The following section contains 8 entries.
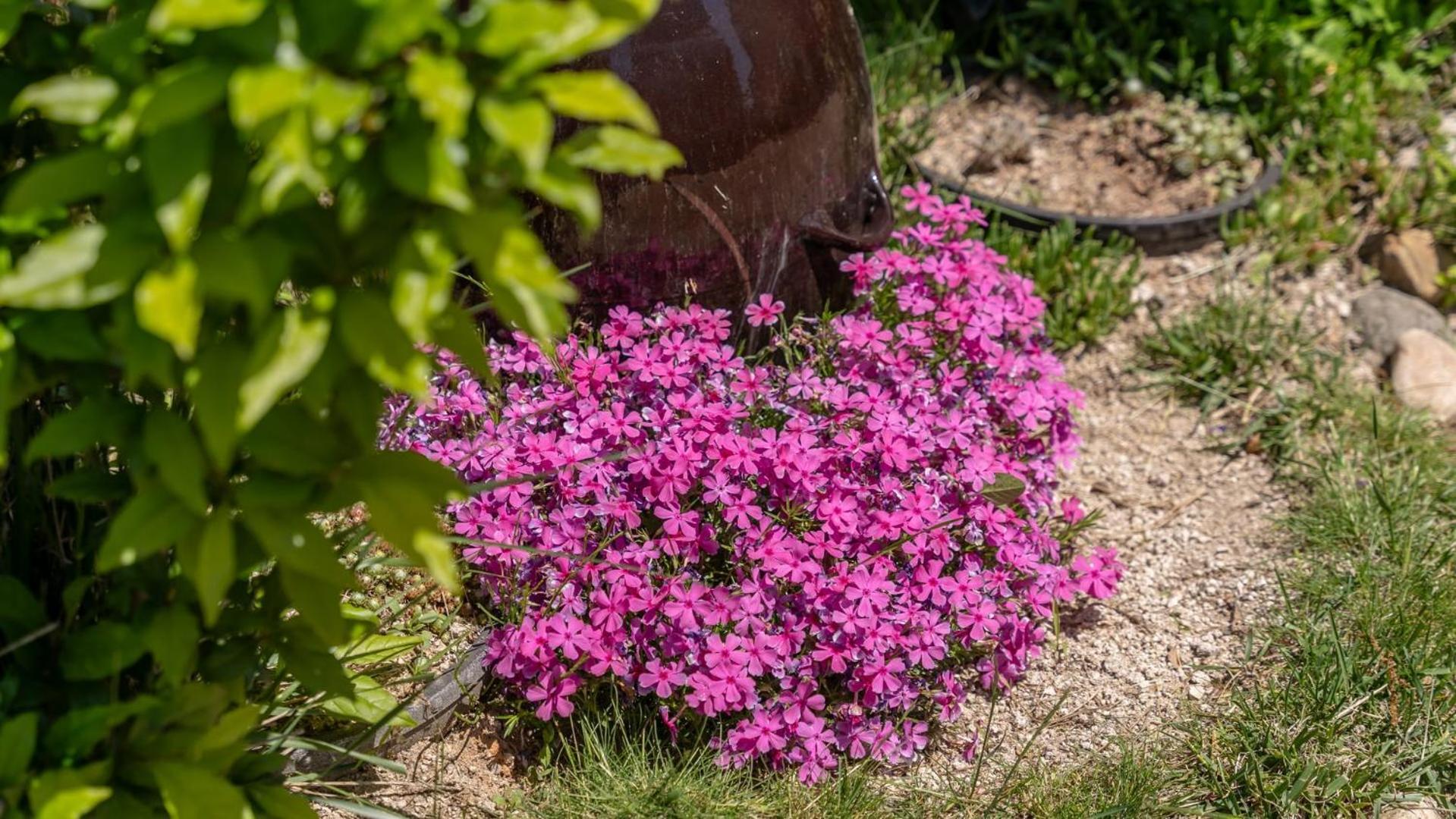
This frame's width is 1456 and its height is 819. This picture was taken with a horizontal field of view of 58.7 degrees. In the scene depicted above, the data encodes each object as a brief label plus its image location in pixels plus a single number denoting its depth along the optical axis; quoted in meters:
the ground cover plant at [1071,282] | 4.03
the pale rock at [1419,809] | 2.63
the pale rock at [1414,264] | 4.26
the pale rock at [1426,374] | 3.82
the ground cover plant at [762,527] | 2.53
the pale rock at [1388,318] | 4.07
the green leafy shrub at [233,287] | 1.30
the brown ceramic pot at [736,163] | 2.80
